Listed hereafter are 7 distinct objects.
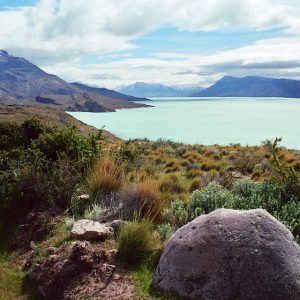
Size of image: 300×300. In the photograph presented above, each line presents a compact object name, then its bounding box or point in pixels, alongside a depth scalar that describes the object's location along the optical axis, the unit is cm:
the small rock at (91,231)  525
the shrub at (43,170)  667
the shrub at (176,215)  570
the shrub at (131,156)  965
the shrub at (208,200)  593
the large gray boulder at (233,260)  390
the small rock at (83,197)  663
